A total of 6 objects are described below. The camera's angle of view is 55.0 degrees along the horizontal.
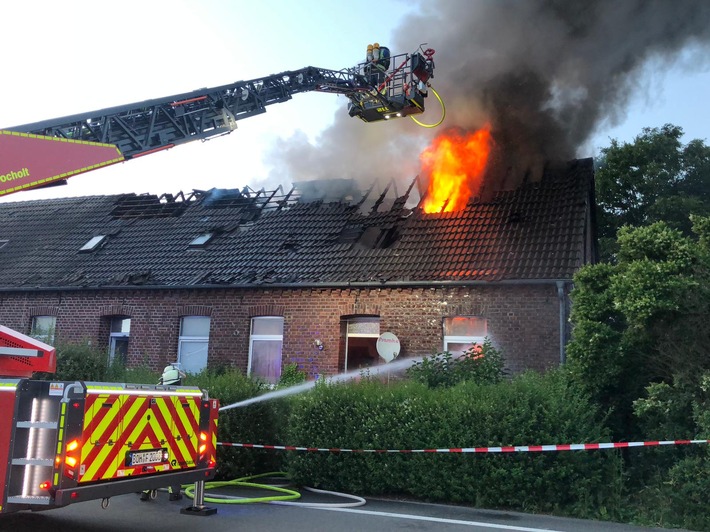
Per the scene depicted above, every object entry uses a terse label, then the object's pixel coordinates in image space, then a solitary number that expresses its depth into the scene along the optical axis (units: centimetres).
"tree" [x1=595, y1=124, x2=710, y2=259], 2284
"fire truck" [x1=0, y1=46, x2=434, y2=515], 560
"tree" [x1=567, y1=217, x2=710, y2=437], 874
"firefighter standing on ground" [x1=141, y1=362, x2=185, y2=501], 801
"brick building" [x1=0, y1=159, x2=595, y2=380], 1401
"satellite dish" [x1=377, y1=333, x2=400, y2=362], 1443
